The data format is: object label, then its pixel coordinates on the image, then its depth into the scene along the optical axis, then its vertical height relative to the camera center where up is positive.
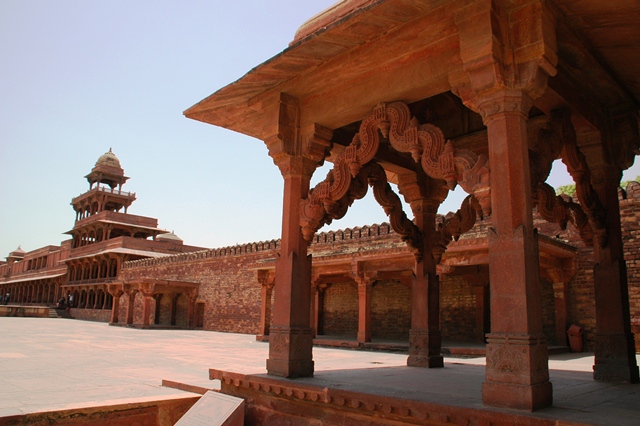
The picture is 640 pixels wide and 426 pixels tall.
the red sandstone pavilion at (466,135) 3.85 +1.77
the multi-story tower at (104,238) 40.22 +5.08
